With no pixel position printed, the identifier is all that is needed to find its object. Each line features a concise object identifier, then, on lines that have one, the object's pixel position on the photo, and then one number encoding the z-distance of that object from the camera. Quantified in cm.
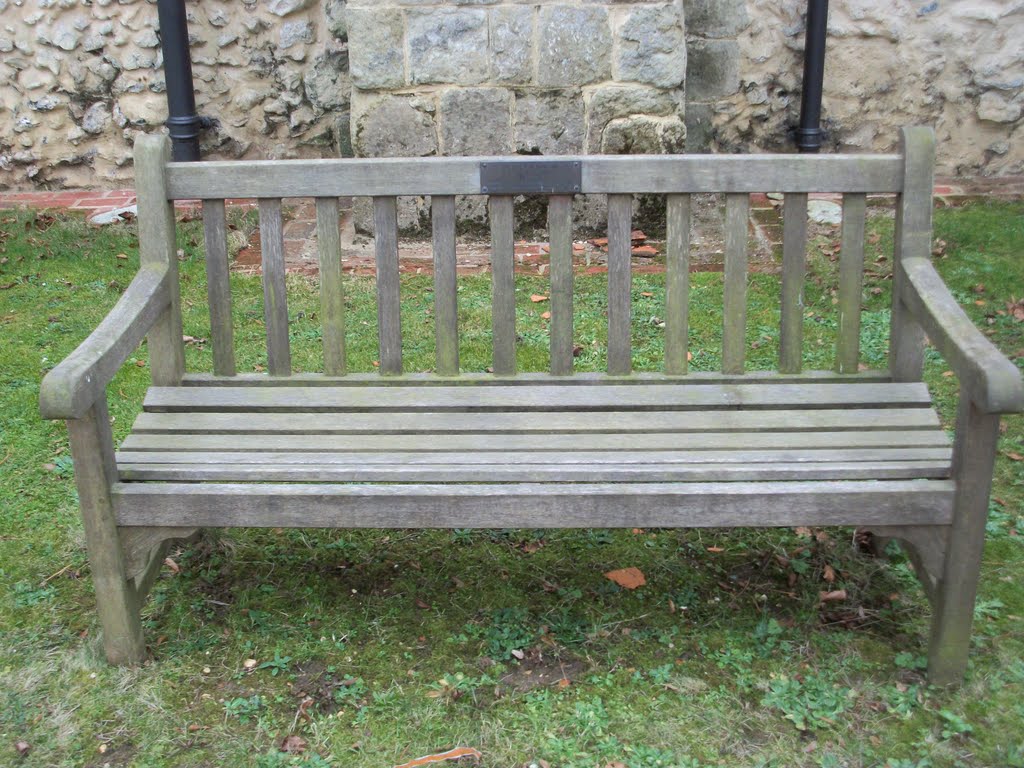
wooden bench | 255
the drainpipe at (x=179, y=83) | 611
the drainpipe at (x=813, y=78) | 620
